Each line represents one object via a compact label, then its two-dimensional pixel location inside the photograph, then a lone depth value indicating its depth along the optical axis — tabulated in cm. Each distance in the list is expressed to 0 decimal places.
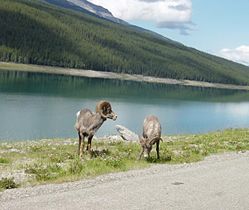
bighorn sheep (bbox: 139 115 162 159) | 1728
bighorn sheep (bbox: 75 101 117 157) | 1761
